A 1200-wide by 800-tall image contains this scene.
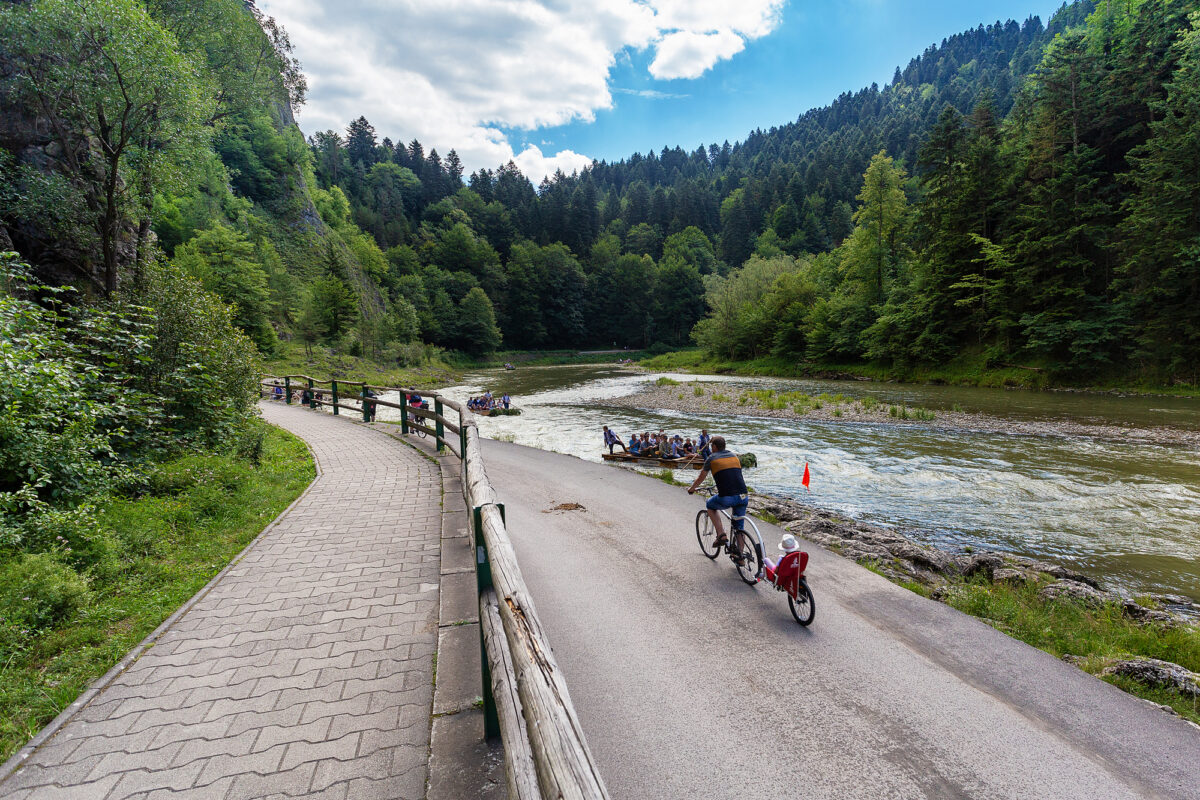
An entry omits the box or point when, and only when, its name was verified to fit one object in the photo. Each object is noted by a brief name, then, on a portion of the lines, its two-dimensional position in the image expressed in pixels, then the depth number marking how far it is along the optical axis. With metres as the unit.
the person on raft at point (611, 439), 17.48
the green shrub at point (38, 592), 3.98
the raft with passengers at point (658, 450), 15.76
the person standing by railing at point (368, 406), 15.64
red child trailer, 5.27
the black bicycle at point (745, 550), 6.20
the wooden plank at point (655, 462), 15.34
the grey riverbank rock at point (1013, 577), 7.23
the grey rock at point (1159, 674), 4.40
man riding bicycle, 6.60
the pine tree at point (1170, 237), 25.42
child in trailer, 5.30
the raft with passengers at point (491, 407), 28.05
